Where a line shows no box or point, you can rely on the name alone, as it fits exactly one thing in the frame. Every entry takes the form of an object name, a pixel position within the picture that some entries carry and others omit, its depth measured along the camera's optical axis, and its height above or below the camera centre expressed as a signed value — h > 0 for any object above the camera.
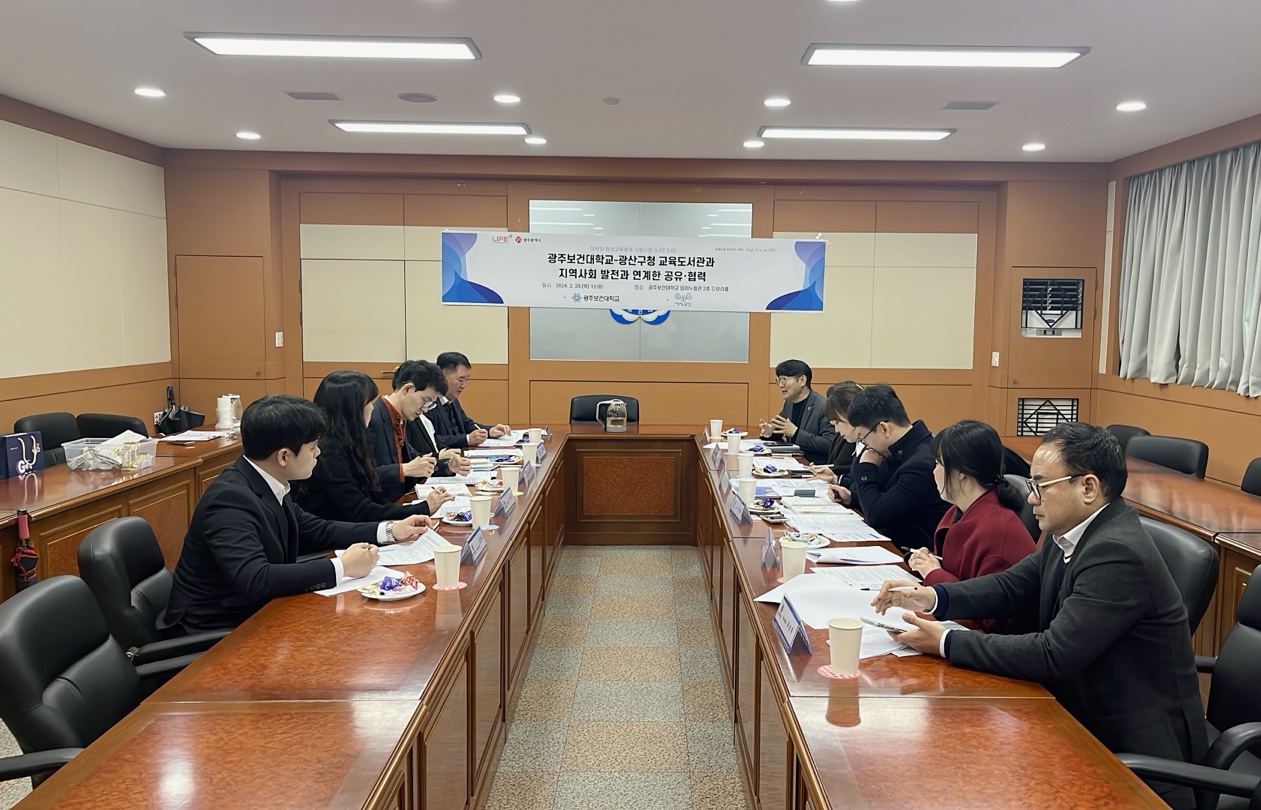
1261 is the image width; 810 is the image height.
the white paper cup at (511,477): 3.46 -0.58
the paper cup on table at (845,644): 1.63 -0.59
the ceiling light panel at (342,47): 3.80 +1.34
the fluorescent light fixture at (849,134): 5.52 +1.39
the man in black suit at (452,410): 5.07 -0.45
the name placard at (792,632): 1.76 -0.62
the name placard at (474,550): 2.38 -0.62
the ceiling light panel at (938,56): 3.82 +1.34
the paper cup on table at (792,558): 2.29 -0.60
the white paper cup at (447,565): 2.15 -0.59
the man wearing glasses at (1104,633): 1.60 -0.56
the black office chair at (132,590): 2.11 -0.70
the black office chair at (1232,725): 1.50 -0.78
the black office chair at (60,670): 1.58 -0.70
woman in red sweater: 2.12 -0.43
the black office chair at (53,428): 4.46 -0.53
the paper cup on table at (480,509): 2.78 -0.57
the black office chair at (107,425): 4.90 -0.54
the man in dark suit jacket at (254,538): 2.12 -0.53
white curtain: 5.13 +0.47
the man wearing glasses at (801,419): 4.93 -0.49
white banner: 6.82 +0.54
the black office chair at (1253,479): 3.79 -0.61
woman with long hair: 3.10 -0.46
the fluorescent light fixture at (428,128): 5.54 +1.39
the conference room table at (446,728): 1.26 -0.67
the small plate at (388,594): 2.09 -0.65
